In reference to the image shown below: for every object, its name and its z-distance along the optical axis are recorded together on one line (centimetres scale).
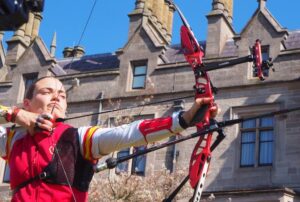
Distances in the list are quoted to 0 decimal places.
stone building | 1994
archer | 440
